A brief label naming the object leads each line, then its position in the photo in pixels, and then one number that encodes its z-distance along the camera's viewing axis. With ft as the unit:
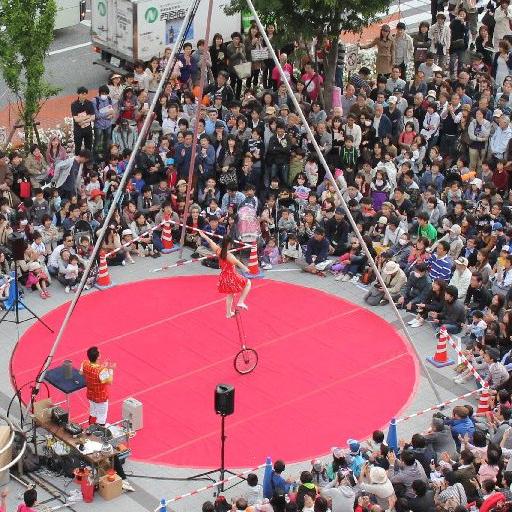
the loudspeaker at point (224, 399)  71.87
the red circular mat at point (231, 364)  79.66
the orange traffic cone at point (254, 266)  97.09
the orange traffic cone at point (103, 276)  95.35
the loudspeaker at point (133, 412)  78.59
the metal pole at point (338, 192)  78.33
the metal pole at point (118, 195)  77.51
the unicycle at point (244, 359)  84.44
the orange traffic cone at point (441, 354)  86.22
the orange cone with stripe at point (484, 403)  80.02
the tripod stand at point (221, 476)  74.68
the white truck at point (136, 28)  118.62
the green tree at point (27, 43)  104.06
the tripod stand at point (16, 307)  87.80
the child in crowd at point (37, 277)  94.02
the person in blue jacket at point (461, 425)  75.15
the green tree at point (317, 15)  108.17
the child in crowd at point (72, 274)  94.43
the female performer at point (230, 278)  81.30
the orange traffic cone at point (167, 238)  99.76
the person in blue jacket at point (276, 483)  71.00
